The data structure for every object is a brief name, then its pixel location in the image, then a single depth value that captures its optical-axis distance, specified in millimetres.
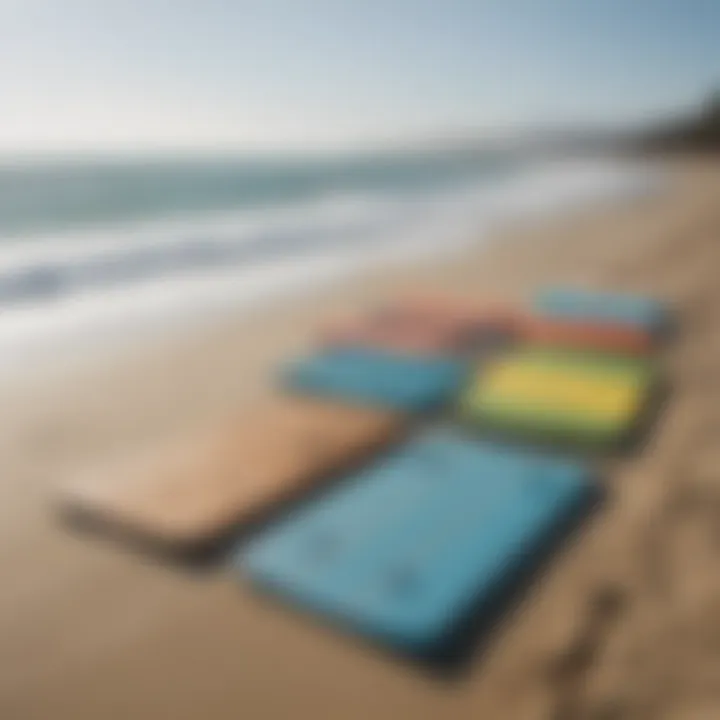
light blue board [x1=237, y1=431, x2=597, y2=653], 1337
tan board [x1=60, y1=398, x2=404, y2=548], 1636
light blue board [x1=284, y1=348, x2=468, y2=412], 2357
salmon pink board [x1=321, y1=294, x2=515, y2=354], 2934
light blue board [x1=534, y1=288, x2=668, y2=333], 3230
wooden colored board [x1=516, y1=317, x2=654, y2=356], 2896
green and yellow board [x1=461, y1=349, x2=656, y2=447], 2150
